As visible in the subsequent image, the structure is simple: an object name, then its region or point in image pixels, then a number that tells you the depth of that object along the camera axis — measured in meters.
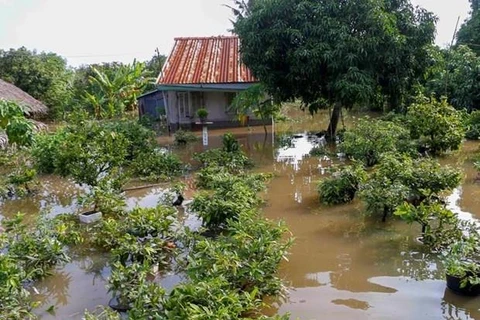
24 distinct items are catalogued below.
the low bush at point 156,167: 11.53
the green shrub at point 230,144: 13.20
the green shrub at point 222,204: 7.03
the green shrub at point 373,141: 11.14
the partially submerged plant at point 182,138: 17.16
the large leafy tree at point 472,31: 23.73
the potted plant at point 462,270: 4.92
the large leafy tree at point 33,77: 24.84
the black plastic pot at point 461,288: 5.08
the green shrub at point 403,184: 7.24
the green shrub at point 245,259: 4.84
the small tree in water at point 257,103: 16.70
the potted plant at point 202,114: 20.47
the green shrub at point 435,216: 6.18
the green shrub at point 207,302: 3.99
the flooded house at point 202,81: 19.20
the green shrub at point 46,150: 11.55
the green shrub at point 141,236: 5.84
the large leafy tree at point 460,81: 17.81
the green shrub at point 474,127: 15.27
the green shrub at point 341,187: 8.62
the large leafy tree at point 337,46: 13.52
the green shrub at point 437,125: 12.20
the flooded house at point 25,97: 19.33
